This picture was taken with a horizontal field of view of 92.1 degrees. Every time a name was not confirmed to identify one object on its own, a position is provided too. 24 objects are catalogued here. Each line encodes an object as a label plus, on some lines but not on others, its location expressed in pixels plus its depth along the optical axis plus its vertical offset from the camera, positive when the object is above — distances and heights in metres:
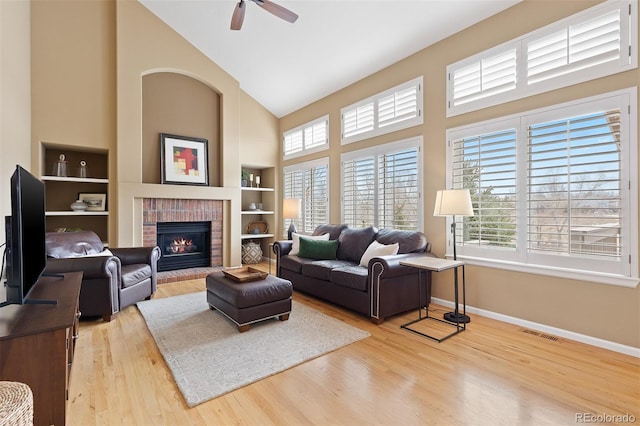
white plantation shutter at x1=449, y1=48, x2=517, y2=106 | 3.30 +1.51
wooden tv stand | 1.44 -0.70
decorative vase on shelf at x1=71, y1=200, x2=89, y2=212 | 4.82 +0.08
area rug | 2.21 -1.19
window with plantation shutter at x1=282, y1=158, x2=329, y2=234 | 5.80 +0.42
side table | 2.96 -0.55
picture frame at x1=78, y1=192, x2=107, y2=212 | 5.05 +0.18
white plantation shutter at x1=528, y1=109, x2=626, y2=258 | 2.67 +0.23
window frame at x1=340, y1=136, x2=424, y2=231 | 4.14 +0.89
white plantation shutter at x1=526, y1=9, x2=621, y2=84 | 2.66 +1.51
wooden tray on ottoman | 3.26 -0.70
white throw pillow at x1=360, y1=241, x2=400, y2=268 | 3.73 -0.49
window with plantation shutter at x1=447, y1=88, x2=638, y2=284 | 2.62 +0.24
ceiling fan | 3.13 +2.10
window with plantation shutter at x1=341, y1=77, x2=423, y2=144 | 4.23 +1.50
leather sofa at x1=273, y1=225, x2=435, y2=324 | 3.28 -0.76
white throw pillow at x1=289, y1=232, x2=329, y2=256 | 4.68 -0.44
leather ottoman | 3.01 -0.90
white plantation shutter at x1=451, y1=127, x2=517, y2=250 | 3.29 +0.30
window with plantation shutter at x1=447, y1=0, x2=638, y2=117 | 2.62 +1.50
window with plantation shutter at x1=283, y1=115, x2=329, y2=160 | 5.83 +1.48
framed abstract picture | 5.53 +0.95
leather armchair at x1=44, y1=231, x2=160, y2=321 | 3.21 -0.67
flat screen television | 1.60 -0.17
